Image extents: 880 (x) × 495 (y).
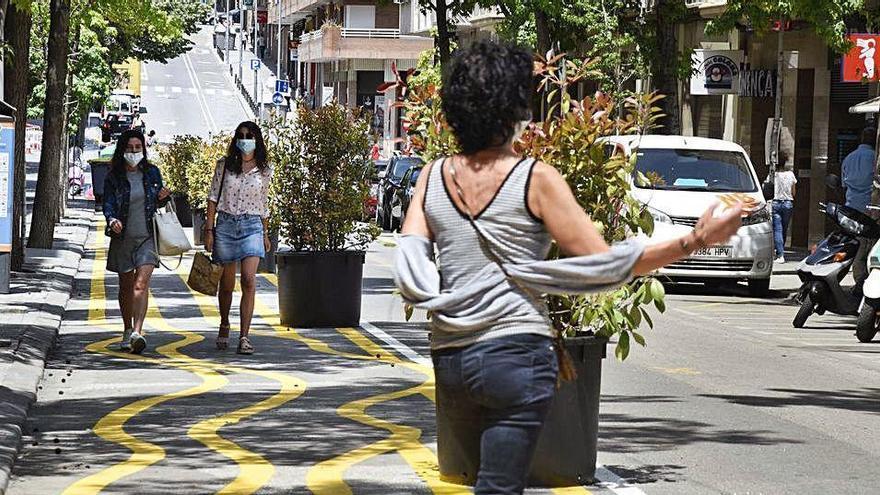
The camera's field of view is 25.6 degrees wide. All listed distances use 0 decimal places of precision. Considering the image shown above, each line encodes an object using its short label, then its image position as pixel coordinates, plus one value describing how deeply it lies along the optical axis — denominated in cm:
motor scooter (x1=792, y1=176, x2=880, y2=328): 1809
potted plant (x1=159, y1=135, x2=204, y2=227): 3715
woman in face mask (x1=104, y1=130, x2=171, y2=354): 1516
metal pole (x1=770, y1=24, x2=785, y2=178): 3266
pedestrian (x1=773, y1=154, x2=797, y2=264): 2997
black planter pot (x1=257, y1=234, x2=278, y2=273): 2606
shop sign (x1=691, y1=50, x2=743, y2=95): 3722
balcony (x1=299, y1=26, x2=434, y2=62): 10138
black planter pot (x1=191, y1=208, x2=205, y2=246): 3228
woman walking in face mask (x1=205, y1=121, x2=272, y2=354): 1510
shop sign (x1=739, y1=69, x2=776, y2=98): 3703
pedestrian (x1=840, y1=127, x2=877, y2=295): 2416
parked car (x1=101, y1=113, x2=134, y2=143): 7219
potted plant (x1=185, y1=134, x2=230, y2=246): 3209
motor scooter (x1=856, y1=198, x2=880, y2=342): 1642
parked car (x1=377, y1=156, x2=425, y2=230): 4027
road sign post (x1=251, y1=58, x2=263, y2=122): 9674
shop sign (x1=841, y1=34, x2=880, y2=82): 2728
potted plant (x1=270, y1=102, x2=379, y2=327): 1723
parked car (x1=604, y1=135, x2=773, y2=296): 2222
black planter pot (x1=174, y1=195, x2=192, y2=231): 3975
